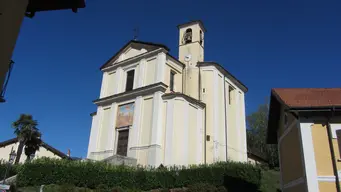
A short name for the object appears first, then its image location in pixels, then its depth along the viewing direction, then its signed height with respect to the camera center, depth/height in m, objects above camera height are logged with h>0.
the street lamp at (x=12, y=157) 19.52 +2.44
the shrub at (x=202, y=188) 17.03 +0.92
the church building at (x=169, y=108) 24.78 +8.22
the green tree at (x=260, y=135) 38.79 +9.91
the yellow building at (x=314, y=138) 10.54 +2.49
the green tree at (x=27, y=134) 34.38 +6.87
